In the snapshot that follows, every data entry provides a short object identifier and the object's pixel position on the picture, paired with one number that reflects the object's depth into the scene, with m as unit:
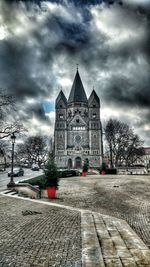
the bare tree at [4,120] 17.92
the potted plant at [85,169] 33.24
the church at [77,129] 66.76
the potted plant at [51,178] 11.48
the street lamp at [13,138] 14.84
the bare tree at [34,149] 68.12
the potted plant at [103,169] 37.78
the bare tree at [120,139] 45.22
